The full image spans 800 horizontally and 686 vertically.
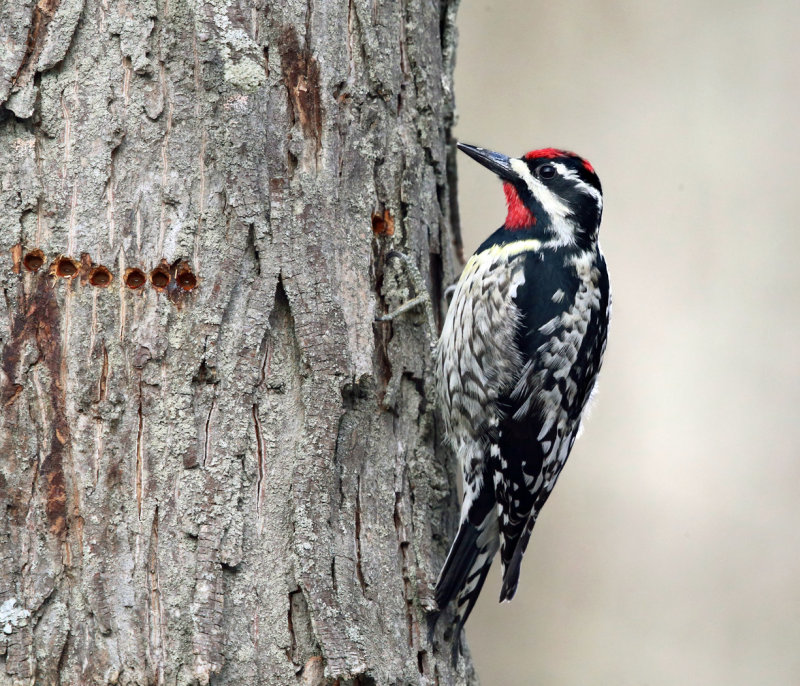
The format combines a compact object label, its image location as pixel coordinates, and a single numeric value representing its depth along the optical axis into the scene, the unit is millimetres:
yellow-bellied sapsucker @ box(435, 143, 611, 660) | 6430
